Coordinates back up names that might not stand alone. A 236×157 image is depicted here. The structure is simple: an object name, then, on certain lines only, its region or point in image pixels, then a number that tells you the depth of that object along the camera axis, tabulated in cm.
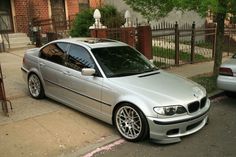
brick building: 1714
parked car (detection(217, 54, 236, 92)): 730
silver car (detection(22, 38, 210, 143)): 536
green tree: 751
